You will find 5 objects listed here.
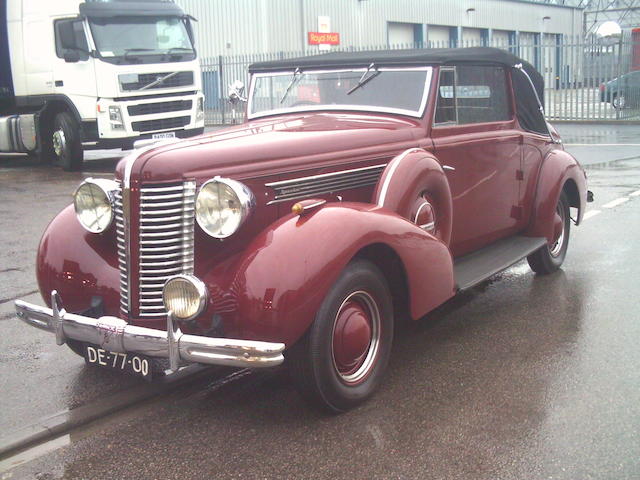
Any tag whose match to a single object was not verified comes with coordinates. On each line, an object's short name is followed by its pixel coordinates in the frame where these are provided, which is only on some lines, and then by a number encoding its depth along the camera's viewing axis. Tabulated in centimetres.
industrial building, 2956
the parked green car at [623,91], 2155
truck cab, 1301
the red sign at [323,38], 3136
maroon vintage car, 347
